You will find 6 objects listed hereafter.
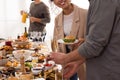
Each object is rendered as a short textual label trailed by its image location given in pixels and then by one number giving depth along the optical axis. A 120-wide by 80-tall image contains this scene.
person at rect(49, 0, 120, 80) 1.05
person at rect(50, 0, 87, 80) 2.21
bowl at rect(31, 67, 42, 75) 1.63
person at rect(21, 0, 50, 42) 3.99
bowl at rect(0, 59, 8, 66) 1.95
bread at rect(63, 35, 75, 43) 1.99
